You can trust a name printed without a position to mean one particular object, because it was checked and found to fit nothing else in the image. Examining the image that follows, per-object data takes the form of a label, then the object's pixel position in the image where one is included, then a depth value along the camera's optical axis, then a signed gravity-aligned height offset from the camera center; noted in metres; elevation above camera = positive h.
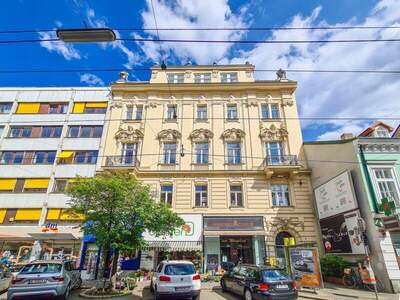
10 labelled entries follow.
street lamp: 6.04 +5.14
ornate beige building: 18.83 +7.94
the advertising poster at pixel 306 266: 12.07 -1.06
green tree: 11.87 +1.66
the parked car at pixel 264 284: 9.19 -1.50
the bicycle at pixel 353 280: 13.48 -1.92
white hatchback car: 9.35 -1.41
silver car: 9.06 -1.39
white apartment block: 21.09 +8.53
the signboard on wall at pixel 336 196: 15.46 +3.36
